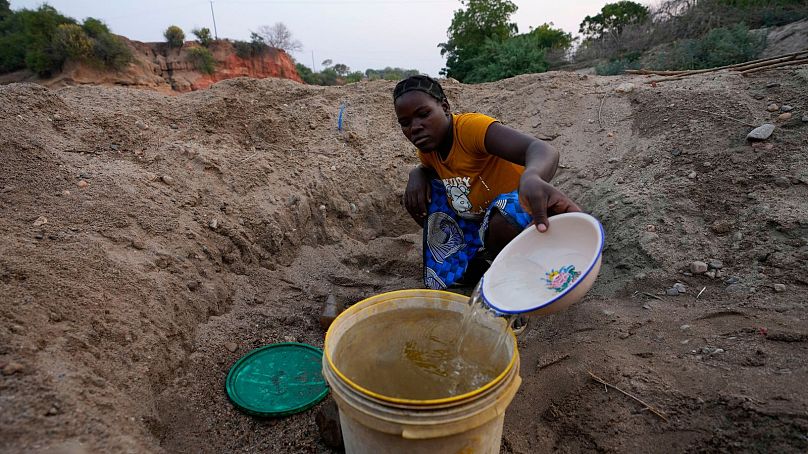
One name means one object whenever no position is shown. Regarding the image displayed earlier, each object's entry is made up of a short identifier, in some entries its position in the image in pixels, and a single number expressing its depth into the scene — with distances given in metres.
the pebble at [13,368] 1.23
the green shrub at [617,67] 9.72
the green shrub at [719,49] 6.38
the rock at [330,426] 1.63
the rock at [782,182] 2.26
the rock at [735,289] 1.90
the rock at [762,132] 2.57
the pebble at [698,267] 2.10
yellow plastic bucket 1.06
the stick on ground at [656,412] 1.43
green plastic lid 1.82
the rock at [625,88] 3.97
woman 1.97
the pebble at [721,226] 2.24
